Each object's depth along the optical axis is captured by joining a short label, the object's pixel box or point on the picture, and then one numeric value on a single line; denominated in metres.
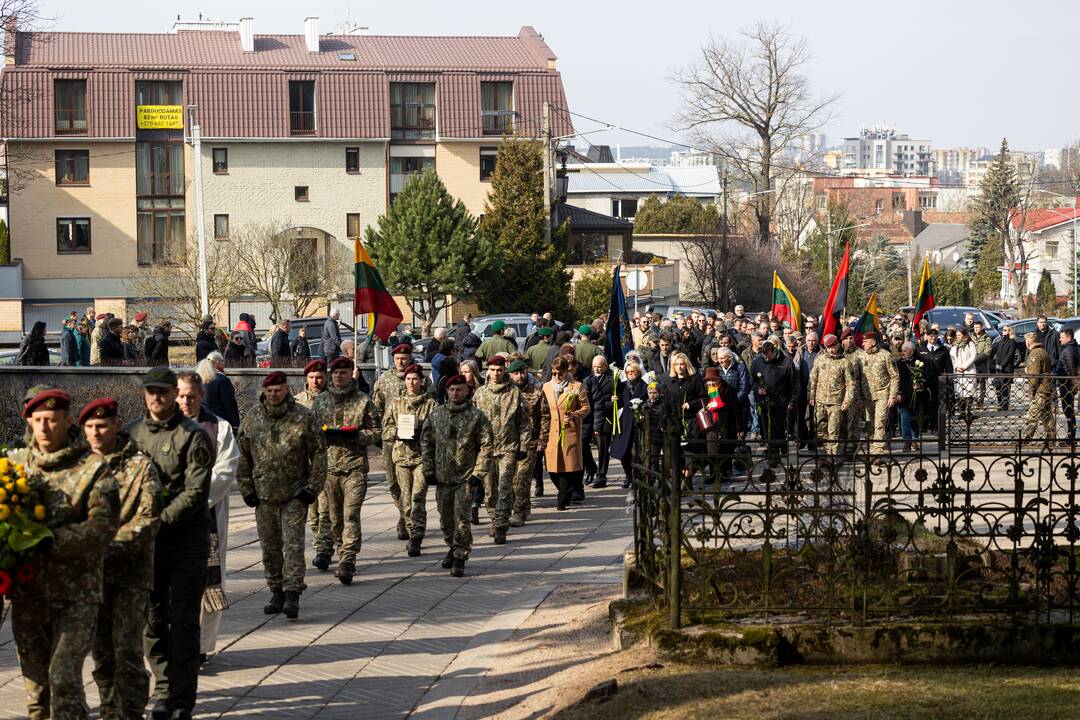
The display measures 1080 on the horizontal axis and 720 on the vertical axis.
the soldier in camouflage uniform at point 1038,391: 19.11
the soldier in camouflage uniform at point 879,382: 18.56
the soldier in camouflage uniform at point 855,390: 18.28
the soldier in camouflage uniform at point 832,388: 18.30
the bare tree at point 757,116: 61.59
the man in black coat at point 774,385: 19.88
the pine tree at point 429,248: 48.31
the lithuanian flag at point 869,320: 22.69
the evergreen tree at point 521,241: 50.22
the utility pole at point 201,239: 37.75
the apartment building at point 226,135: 54.31
